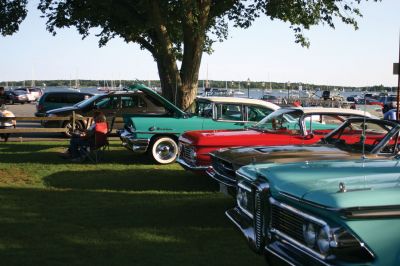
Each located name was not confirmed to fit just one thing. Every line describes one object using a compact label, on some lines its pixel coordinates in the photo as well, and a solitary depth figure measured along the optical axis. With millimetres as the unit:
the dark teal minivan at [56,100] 22500
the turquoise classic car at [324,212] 3125
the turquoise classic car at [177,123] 11961
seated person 12102
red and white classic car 8938
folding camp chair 12109
